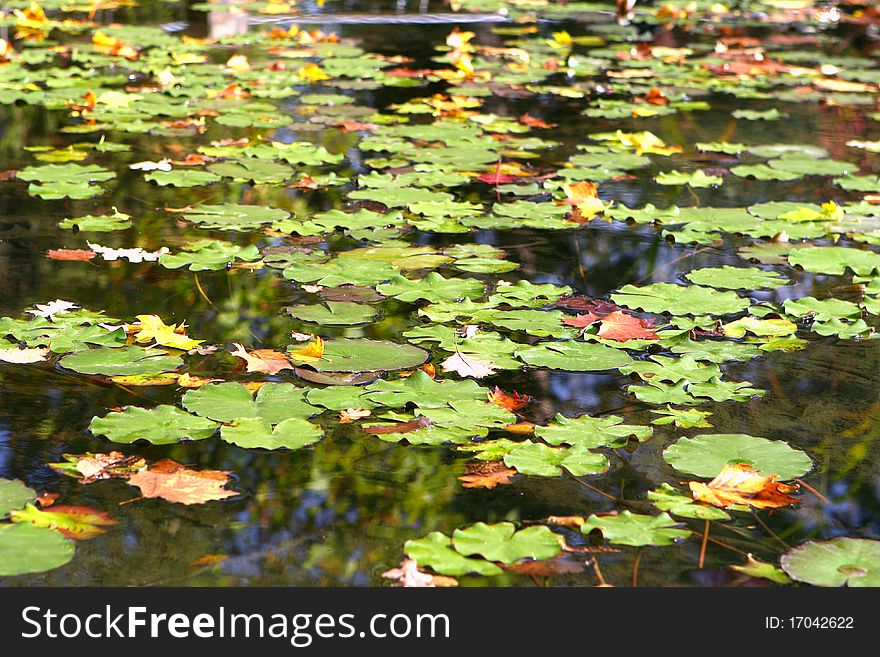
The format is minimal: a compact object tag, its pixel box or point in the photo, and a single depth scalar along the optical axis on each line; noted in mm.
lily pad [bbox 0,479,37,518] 3721
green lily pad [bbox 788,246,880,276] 6268
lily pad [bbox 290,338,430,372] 4836
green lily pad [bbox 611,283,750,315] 5602
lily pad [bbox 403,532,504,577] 3463
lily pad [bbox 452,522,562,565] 3539
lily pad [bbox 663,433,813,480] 4082
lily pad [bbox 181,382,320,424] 4359
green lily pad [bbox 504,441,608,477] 4047
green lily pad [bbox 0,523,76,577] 3383
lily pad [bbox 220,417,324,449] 4160
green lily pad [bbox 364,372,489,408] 4512
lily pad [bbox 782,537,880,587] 3445
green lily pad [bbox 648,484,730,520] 3809
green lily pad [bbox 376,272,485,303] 5684
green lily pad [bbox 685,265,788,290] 5996
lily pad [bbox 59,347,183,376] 4730
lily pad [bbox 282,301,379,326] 5387
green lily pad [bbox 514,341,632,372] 4930
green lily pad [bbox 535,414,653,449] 4266
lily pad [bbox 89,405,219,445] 4172
